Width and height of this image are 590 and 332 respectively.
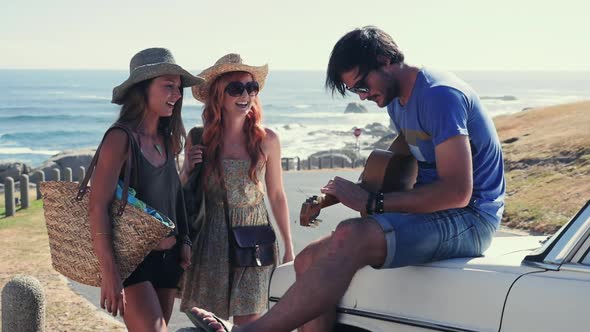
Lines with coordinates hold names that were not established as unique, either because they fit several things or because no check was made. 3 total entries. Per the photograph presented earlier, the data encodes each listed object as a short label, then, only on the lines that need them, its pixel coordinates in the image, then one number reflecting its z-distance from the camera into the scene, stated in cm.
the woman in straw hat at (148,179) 461
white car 354
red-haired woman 559
